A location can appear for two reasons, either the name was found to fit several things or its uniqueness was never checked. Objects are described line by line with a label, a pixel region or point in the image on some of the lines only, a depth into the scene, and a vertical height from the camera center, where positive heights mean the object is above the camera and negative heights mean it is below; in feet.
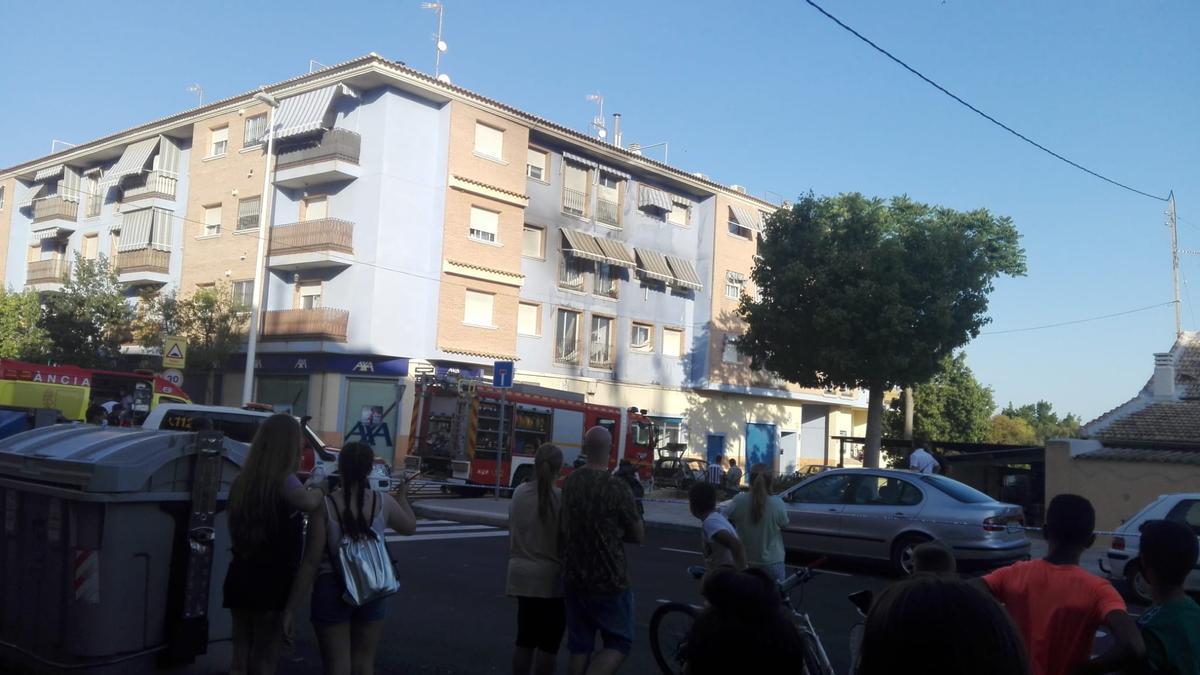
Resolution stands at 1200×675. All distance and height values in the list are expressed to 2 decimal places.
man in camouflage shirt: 17.92 -2.52
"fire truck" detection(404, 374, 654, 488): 79.46 -0.93
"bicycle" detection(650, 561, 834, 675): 22.26 -4.86
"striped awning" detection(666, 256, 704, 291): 127.44 +19.59
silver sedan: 43.73 -3.53
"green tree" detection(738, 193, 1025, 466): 86.89 +12.53
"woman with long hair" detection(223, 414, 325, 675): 16.71 -2.23
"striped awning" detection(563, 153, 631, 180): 114.83 +29.94
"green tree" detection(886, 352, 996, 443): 155.74 +5.66
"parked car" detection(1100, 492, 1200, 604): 44.62 -3.58
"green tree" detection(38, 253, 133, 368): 105.60 +7.79
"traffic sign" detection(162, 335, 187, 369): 70.90 +3.14
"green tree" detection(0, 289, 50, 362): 109.19 +6.47
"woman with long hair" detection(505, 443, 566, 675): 18.78 -2.90
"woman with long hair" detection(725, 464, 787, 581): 24.91 -2.29
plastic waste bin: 17.87 -2.86
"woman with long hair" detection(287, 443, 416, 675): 16.65 -2.81
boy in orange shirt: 11.90 -1.86
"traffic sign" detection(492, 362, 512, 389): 71.31 +2.98
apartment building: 100.22 +18.96
